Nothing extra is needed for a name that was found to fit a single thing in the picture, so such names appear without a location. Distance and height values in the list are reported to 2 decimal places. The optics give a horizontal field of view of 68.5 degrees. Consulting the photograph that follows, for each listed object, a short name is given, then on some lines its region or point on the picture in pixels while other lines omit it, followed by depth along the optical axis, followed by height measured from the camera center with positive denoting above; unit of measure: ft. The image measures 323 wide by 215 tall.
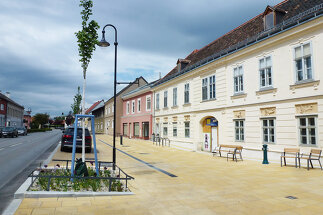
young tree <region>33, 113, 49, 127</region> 300.20 +5.24
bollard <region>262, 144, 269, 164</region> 39.27 -4.80
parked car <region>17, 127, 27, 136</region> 134.67 -4.55
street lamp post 27.68 +9.37
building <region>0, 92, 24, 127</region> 179.32 +8.98
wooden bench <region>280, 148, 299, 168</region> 35.75 -4.52
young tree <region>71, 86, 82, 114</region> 140.56 +12.21
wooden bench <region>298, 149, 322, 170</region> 32.68 -4.72
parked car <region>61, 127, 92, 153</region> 51.44 -3.58
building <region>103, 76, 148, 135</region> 132.46 +8.93
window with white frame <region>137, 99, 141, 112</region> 109.60 +8.51
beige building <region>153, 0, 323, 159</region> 35.45 +7.23
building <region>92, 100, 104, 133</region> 183.49 +4.01
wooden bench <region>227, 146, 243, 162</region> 43.75 -5.04
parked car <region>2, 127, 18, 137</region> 110.60 -4.17
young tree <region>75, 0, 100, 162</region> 26.50 +9.57
